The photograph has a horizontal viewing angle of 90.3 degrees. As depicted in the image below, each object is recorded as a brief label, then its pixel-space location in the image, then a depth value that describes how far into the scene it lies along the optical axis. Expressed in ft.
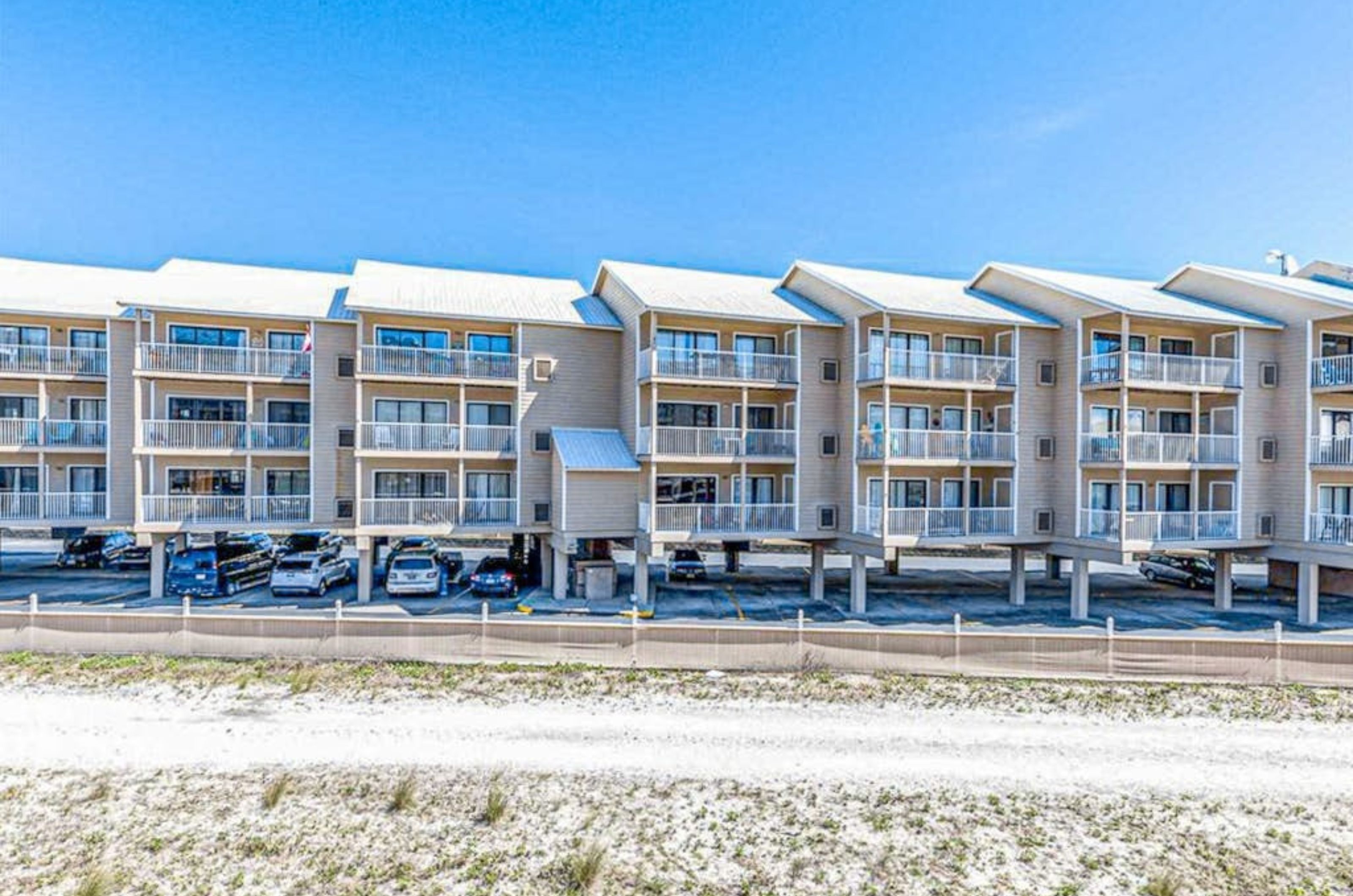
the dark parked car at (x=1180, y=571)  84.58
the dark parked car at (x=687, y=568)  85.56
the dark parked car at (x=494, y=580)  73.97
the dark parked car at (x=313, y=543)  88.06
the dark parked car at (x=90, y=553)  88.17
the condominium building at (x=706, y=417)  68.95
